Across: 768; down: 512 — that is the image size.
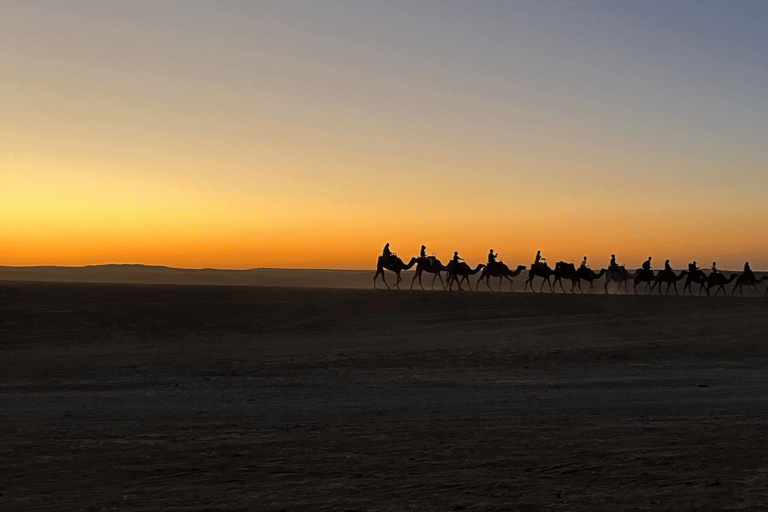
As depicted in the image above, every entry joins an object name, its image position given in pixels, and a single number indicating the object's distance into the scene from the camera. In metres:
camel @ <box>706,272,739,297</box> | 53.69
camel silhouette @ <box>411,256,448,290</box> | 47.44
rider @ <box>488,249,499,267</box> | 51.19
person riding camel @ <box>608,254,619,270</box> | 54.75
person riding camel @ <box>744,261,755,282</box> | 54.31
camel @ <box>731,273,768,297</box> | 54.15
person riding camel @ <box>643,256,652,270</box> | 54.22
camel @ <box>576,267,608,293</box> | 53.25
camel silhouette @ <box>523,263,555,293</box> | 53.89
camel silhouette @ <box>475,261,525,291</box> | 50.94
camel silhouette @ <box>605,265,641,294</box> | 55.00
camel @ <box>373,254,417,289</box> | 48.00
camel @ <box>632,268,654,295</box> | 54.62
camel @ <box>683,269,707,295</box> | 54.78
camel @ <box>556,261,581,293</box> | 53.47
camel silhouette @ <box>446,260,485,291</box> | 49.84
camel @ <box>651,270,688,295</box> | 54.50
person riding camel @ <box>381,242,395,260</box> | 48.01
